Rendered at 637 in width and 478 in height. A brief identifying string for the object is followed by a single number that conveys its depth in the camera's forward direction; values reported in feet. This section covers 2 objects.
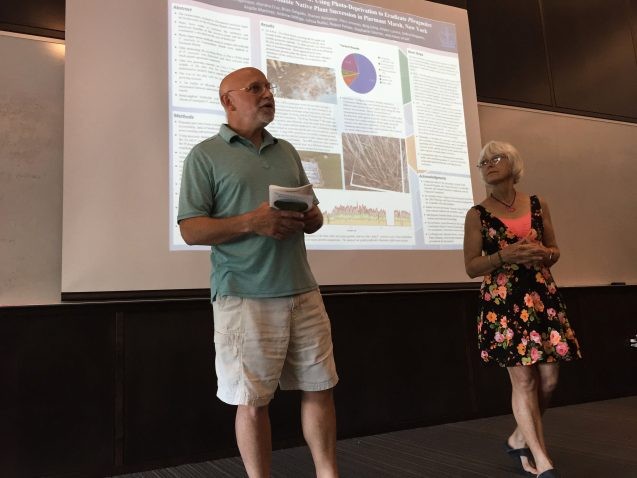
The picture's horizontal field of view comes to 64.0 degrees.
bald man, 4.72
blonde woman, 6.27
